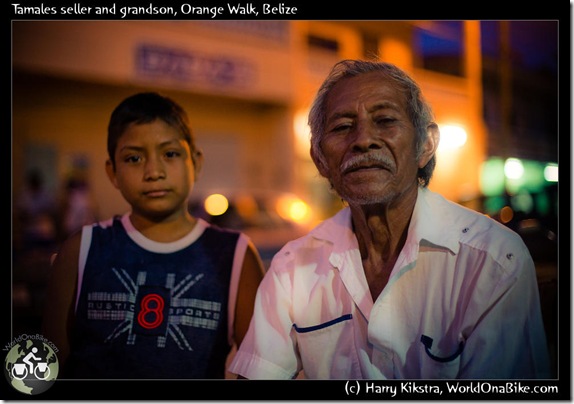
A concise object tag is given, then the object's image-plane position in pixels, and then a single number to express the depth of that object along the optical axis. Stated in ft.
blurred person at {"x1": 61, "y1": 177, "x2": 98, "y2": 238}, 25.51
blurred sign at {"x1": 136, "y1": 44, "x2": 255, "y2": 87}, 36.99
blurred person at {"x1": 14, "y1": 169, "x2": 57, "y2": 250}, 20.59
